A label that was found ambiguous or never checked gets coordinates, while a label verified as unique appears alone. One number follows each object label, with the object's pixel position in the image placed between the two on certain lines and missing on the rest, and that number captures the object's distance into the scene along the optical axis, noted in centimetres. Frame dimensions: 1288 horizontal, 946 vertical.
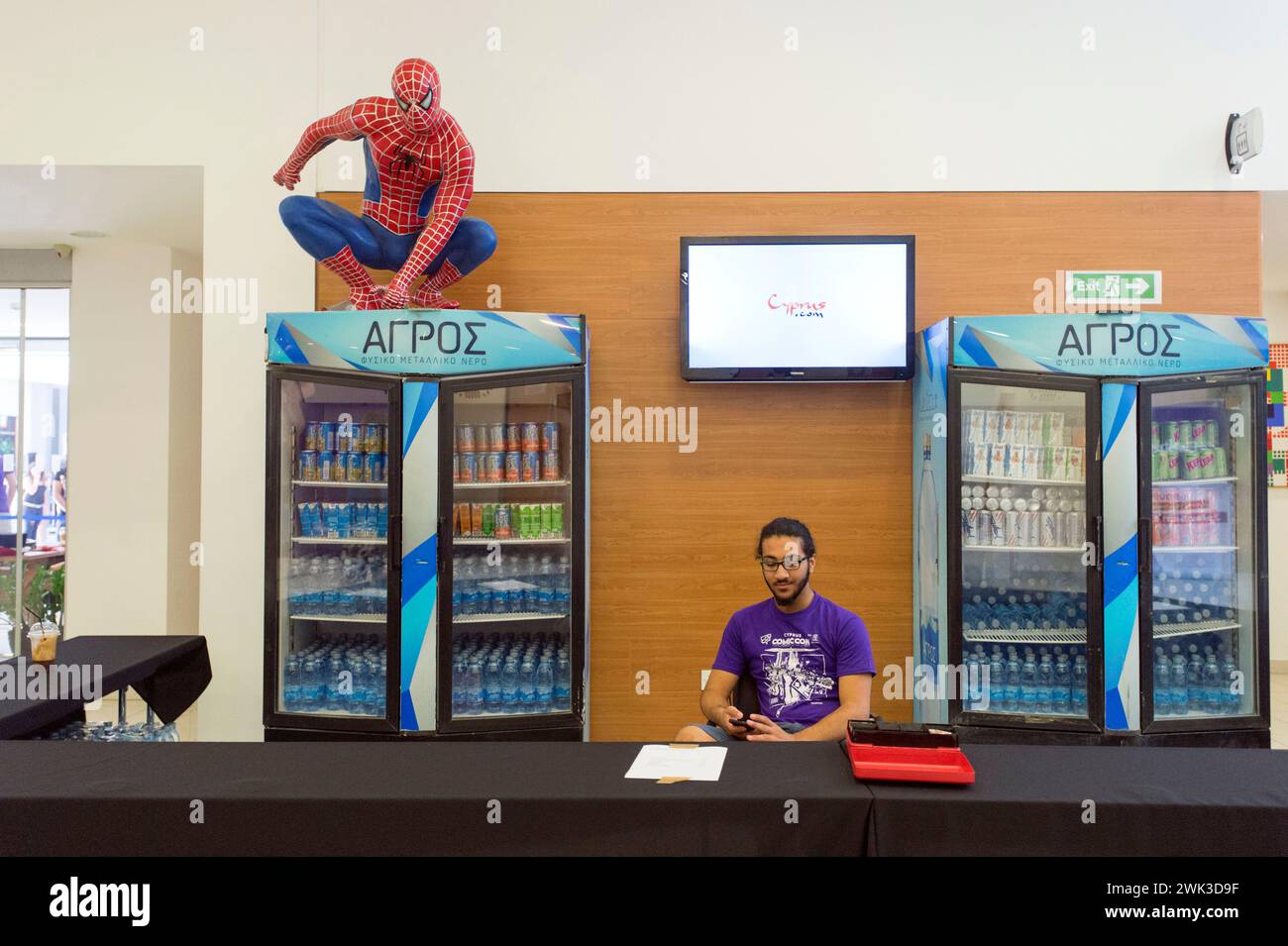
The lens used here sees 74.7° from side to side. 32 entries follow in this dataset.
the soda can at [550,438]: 396
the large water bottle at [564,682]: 382
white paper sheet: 183
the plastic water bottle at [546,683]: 383
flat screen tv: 406
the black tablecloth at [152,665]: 298
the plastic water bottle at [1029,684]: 382
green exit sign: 426
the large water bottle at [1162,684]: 375
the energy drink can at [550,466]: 394
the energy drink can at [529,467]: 391
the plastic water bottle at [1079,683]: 380
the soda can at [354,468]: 384
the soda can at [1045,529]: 385
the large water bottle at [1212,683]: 381
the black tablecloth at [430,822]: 165
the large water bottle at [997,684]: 382
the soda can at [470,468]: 384
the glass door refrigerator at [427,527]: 364
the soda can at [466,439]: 386
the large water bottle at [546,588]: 389
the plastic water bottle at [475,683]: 380
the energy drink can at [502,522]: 385
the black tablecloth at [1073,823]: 162
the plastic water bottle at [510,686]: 378
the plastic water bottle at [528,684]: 380
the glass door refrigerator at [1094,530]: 364
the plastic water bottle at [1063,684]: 382
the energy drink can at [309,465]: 382
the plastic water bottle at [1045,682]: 383
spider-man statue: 367
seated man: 275
